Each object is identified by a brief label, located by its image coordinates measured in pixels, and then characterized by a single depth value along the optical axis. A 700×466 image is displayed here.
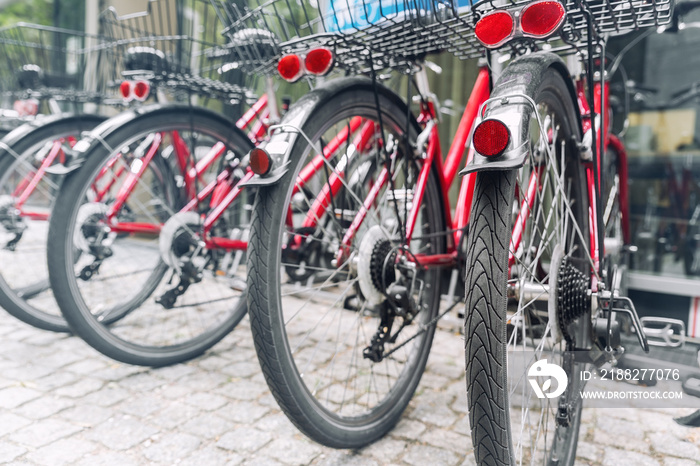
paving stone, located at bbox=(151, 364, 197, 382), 2.71
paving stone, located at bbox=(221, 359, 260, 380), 2.77
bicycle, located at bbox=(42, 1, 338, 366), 2.44
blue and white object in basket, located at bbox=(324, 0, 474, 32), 1.69
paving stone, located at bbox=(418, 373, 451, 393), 2.67
